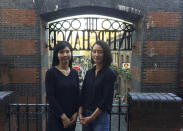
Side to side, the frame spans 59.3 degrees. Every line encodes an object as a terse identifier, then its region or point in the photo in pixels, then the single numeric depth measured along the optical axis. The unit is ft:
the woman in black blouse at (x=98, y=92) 7.13
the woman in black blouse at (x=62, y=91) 7.20
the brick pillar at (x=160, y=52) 16.48
